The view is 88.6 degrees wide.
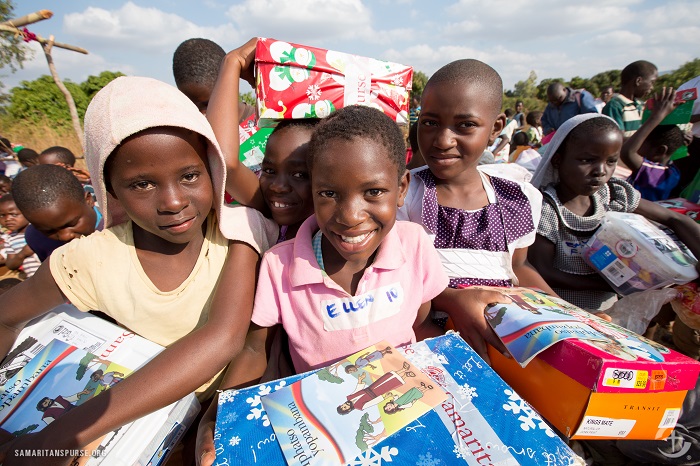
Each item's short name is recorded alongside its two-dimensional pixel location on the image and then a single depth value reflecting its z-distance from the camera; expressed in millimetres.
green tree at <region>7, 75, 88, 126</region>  15273
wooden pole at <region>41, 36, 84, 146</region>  7031
